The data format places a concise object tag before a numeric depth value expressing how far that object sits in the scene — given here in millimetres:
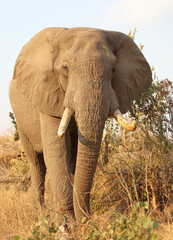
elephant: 9790
